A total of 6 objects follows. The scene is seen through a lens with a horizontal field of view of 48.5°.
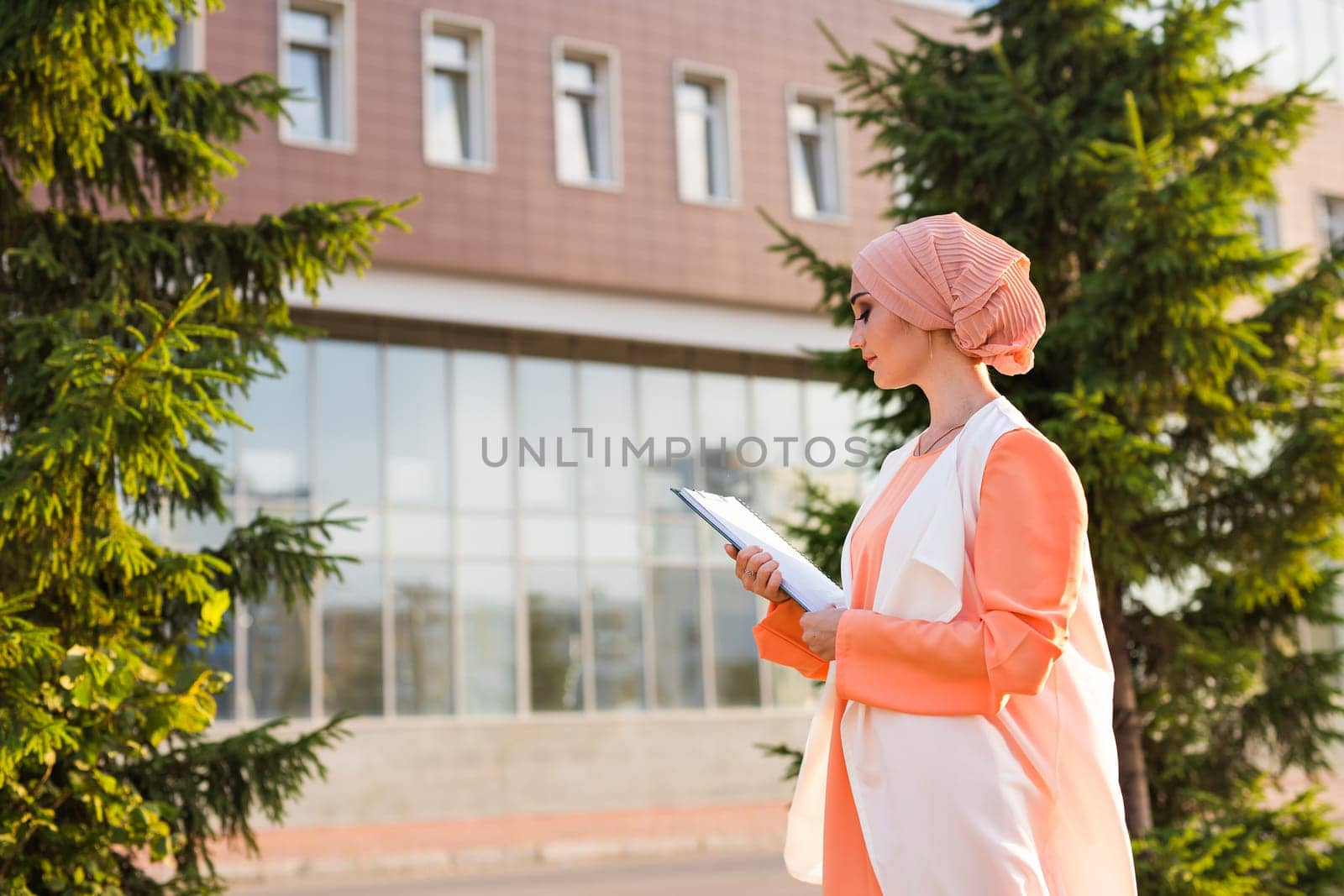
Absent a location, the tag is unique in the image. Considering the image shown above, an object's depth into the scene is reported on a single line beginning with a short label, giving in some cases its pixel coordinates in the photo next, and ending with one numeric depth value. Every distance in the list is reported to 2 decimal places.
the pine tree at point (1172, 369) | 6.59
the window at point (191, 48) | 18.47
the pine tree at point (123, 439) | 4.53
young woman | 2.26
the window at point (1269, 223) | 26.77
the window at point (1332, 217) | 27.64
